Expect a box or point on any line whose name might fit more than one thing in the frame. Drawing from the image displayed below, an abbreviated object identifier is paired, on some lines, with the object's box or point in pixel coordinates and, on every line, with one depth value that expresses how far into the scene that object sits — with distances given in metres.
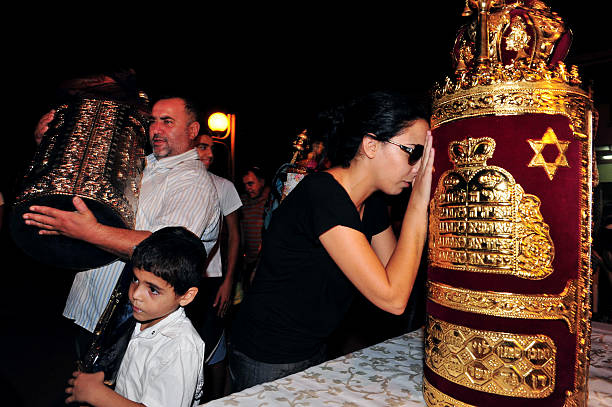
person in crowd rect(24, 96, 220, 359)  1.24
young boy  1.03
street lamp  6.60
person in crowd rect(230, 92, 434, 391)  0.99
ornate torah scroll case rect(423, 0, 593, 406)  0.62
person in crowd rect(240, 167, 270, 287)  4.36
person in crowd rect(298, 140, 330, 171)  2.29
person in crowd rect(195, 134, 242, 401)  1.96
